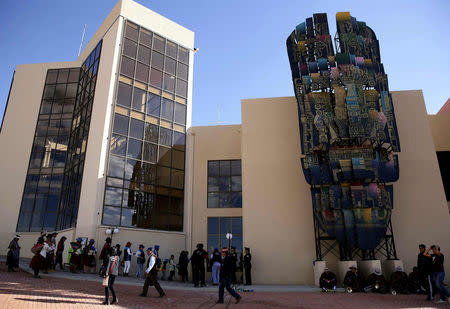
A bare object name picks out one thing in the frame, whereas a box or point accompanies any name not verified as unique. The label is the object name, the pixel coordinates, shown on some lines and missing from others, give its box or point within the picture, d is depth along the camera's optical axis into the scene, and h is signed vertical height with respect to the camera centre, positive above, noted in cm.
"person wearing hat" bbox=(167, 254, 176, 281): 1801 -76
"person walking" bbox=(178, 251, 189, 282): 1714 -52
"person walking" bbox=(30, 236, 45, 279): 1212 -28
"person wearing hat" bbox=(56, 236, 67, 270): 1562 +4
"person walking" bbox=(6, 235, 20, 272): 1330 -8
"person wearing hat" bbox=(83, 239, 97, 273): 1672 -14
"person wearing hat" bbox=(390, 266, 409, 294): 1293 -105
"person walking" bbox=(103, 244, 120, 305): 893 -45
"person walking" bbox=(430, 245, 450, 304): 963 -50
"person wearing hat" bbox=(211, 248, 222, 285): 1431 -48
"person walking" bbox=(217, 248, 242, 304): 970 -60
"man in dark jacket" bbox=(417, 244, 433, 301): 996 -37
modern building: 1861 +569
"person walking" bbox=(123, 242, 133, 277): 1619 -32
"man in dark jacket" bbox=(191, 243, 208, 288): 1409 -39
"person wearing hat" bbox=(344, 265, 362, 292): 1388 -107
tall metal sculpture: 1655 +568
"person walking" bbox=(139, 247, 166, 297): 1031 -61
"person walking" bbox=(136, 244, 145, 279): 1490 -36
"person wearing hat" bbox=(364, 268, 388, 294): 1326 -112
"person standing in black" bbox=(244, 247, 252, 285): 1676 -59
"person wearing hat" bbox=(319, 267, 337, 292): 1400 -110
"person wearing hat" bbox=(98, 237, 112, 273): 1127 +0
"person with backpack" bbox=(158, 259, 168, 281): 1755 -79
